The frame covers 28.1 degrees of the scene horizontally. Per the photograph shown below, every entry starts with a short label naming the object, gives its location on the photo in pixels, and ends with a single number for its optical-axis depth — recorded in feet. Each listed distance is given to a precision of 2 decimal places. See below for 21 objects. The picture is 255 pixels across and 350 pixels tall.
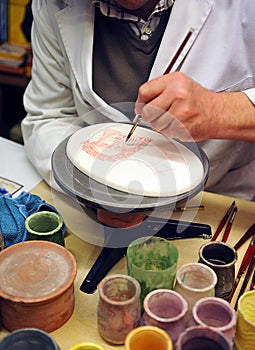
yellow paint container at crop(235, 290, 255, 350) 2.71
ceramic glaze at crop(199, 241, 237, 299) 2.99
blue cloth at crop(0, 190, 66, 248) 3.42
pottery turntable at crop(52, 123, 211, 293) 3.06
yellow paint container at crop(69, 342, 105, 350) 2.52
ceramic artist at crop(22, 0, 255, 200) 3.67
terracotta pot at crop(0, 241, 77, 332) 2.78
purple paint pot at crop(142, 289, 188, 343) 2.54
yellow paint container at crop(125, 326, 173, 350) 2.47
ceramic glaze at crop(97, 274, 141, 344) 2.72
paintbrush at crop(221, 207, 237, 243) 3.69
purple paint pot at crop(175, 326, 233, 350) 2.36
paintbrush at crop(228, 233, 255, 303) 3.25
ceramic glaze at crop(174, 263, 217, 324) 2.73
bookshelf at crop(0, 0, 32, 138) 9.03
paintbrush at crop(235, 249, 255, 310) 3.22
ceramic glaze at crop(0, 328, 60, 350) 2.52
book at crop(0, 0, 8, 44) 9.30
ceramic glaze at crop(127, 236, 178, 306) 2.86
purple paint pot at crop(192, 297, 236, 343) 2.58
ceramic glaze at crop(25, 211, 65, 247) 3.34
